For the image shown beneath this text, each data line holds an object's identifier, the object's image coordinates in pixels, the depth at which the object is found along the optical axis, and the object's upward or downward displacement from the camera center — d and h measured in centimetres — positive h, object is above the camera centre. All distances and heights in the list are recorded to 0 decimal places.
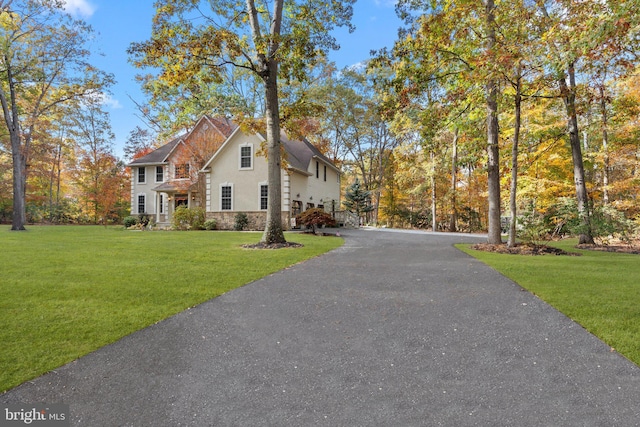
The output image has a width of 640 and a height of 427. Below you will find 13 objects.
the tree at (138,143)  3200 +737
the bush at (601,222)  1173 -17
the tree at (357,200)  2866 +159
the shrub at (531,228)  1070 -34
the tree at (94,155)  3275 +648
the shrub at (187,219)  2091 -1
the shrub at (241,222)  2103 -22
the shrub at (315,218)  1661 +1
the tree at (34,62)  1877 +954
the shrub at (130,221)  2414 -16
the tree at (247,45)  1058 +571
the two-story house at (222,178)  2133 +286
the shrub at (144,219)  2555 -1
